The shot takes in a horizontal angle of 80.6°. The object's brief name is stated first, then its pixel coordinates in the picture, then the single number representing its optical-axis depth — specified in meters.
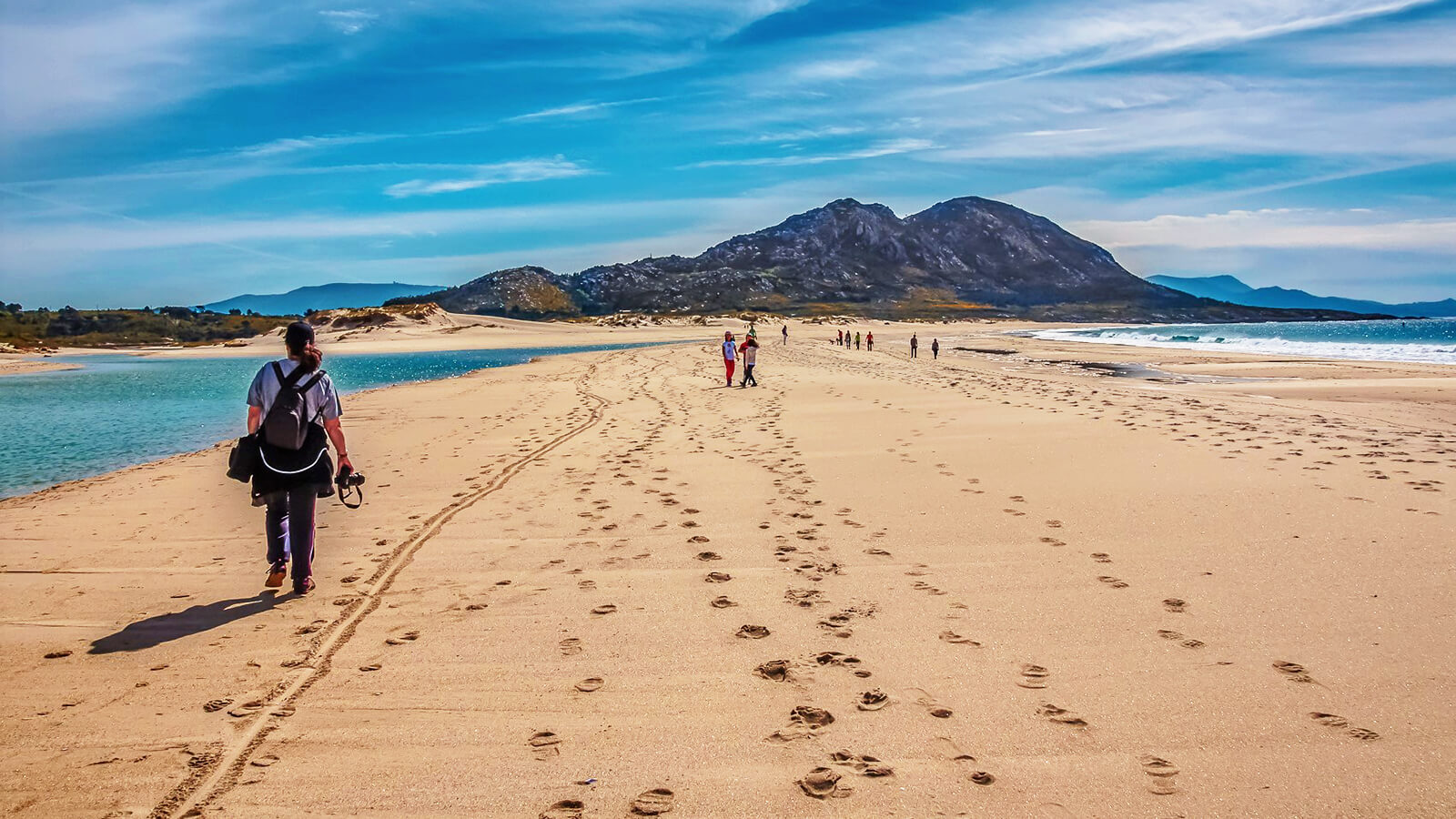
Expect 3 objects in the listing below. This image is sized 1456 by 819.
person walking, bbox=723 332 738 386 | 24.40
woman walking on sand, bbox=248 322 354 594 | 5.88
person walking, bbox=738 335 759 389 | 23.38
